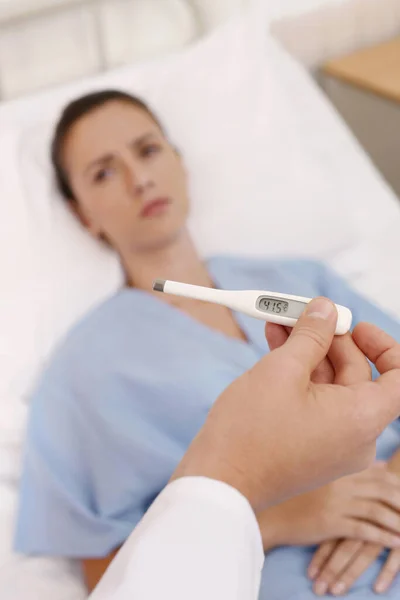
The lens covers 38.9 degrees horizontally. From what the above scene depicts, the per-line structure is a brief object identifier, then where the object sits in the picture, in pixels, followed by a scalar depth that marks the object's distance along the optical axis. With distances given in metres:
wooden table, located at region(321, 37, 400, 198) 1.55
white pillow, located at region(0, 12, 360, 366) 1.23
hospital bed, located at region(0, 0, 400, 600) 1.11
